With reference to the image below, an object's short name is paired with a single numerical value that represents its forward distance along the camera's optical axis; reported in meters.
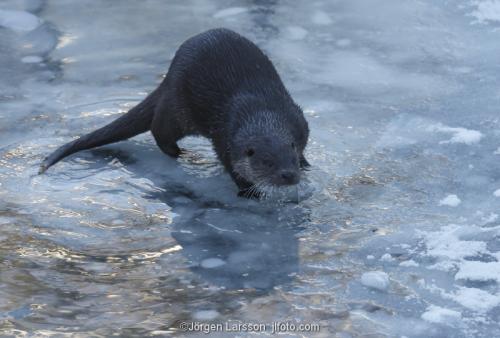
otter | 6.72
